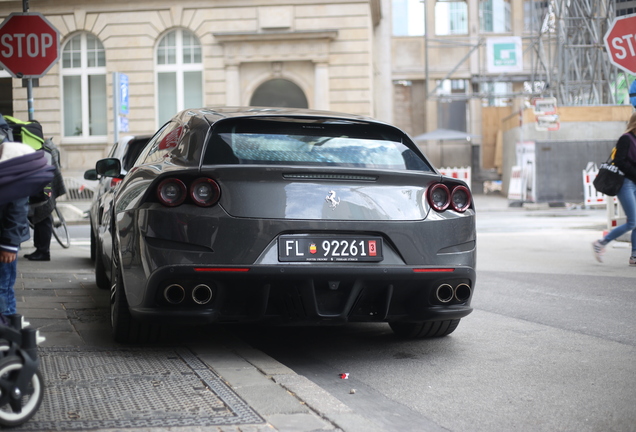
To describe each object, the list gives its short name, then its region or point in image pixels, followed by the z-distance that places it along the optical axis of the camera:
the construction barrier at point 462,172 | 31.09
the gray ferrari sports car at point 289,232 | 4.69
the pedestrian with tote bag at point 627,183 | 9.80
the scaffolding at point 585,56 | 29.73
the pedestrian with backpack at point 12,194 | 3.67
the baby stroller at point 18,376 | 3.40
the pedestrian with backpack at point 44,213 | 9.49
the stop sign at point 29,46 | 9.44
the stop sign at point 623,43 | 9.94
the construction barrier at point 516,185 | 29.61
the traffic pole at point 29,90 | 9.73
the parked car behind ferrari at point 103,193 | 7.97
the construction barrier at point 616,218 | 13.37
